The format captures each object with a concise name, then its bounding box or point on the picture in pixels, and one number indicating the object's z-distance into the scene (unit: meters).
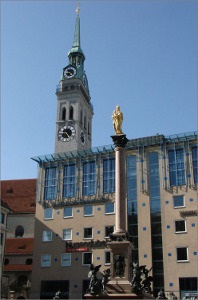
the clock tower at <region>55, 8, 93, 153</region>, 74.25
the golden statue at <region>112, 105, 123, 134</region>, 33.26
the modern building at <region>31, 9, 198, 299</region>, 45.25
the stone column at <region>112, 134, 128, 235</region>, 29.30
